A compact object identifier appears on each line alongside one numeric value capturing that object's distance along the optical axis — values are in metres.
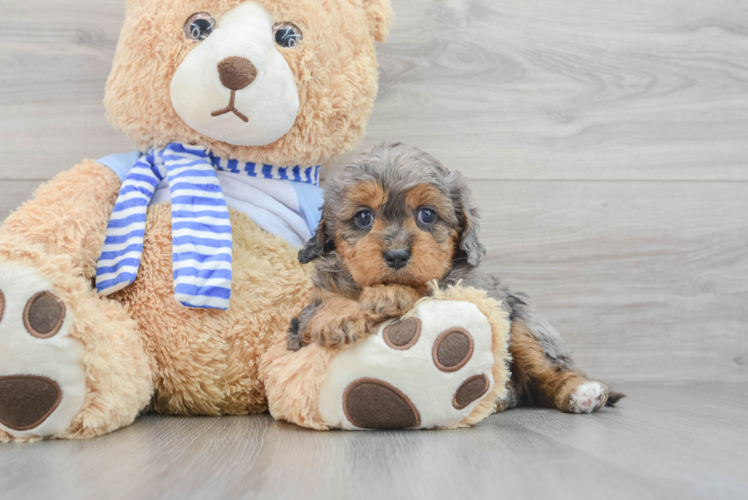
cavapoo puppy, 0.73
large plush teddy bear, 0.71
